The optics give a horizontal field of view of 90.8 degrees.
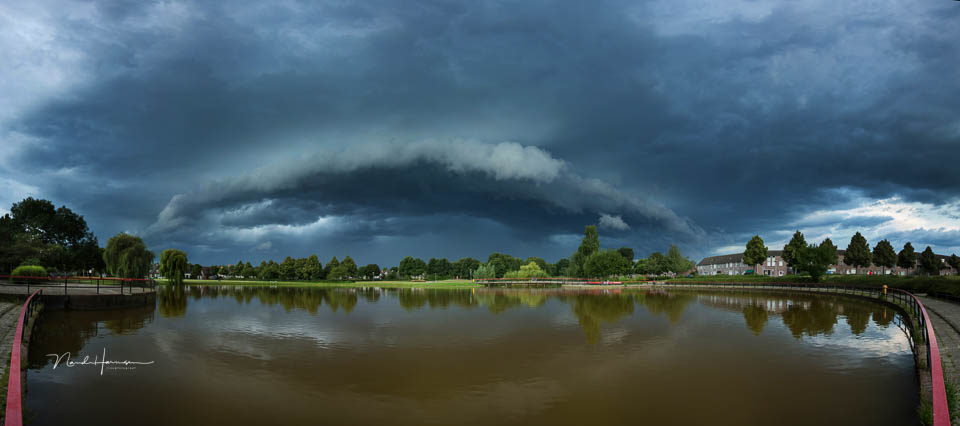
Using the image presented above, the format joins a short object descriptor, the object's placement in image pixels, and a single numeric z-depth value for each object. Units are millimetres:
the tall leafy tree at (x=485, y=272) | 118900
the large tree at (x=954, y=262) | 115188
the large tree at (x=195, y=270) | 164375
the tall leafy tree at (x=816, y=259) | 69375
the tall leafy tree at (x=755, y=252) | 99312
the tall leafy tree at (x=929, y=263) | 108000
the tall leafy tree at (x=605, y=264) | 98250
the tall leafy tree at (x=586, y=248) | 118438
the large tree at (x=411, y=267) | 149875
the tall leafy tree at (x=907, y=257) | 103188
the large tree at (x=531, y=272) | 98938
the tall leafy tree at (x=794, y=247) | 96562
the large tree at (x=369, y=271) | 162138
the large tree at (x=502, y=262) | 138375
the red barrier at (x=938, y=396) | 6230
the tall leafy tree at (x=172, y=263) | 78688
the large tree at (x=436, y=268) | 150375
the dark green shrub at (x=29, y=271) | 41281
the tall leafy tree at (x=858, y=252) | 99938
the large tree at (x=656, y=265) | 125169
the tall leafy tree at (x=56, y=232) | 70819
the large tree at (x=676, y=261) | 123375
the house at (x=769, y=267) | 124325
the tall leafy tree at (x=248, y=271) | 150988
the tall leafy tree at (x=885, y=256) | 100625
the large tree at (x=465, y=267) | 153125
